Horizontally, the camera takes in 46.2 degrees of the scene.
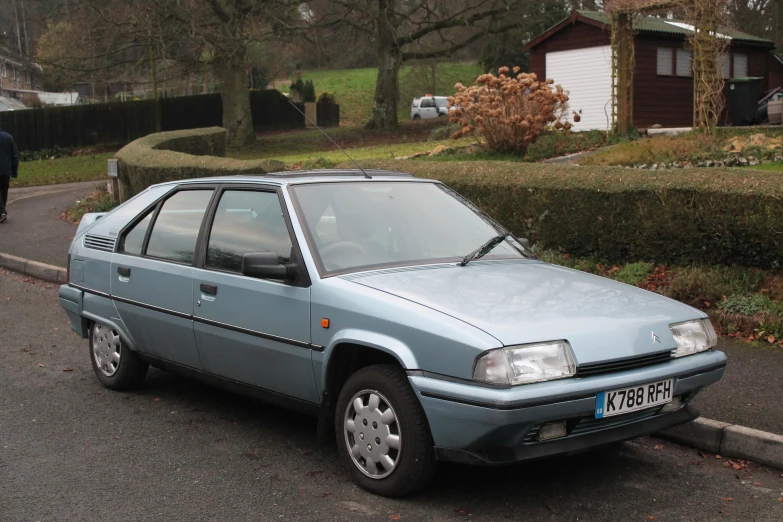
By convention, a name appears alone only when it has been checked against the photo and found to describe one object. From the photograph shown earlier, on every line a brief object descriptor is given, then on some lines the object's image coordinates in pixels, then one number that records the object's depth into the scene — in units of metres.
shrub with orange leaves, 16.83
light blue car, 4.19
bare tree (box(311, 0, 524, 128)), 34.00
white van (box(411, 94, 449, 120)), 51.37
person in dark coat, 17.10
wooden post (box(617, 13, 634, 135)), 20.19
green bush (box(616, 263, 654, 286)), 8.63
